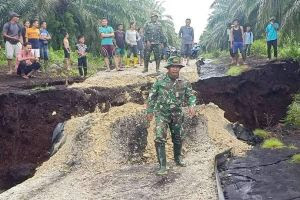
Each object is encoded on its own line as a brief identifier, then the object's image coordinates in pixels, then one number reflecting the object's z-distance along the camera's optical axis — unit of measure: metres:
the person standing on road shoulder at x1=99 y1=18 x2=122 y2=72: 11.02
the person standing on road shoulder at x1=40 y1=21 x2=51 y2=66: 11.40
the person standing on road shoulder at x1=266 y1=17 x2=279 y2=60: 11.67
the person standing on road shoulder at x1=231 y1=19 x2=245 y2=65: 11.42
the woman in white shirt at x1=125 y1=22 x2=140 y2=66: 12.57
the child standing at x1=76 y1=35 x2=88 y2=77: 10.78
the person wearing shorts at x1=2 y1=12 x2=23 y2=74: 10.11
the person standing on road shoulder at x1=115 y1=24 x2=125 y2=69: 12.52
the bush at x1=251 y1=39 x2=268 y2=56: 15.70
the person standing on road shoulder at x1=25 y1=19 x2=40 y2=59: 10.79
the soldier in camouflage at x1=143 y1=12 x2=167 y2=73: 10.24
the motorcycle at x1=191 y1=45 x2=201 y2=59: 20.93
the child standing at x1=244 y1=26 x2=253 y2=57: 13.30
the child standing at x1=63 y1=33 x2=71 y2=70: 11.18
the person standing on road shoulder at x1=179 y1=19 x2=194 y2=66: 11.53
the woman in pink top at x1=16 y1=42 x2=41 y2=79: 9.99
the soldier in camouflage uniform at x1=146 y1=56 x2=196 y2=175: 5.97
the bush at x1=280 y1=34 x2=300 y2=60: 11.28
